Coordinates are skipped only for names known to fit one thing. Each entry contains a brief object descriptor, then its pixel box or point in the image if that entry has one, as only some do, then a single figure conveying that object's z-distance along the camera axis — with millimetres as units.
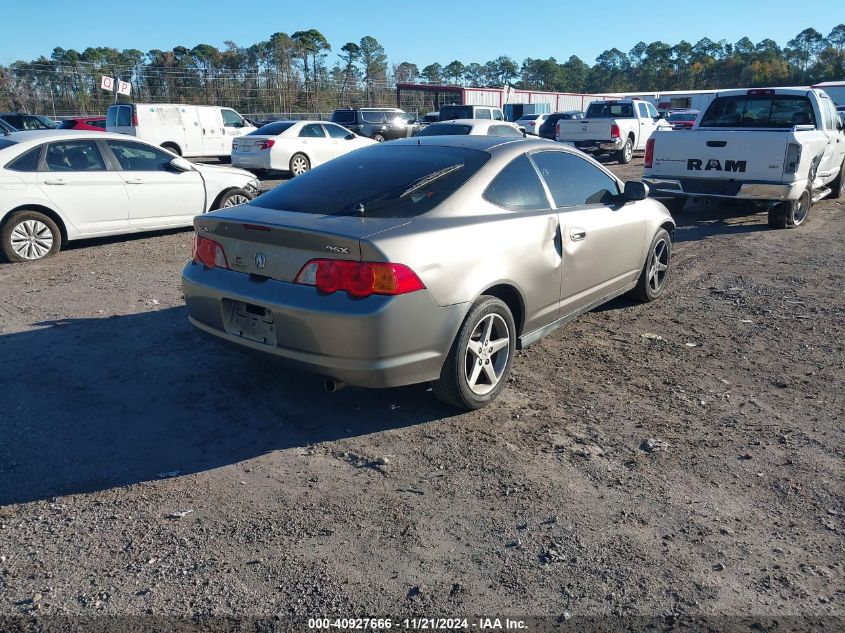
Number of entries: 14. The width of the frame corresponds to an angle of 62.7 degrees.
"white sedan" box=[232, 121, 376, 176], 17156
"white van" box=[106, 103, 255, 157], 21656
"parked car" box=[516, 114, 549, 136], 30109
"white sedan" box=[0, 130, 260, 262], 8102
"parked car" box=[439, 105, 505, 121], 29500
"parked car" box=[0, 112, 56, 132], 24406
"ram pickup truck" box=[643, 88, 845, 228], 9352
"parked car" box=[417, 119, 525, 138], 17492
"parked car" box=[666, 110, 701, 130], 32500
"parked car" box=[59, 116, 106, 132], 23181
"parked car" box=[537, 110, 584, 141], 28219
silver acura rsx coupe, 3689
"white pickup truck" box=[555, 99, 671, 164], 20906
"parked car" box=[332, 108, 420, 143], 27609
